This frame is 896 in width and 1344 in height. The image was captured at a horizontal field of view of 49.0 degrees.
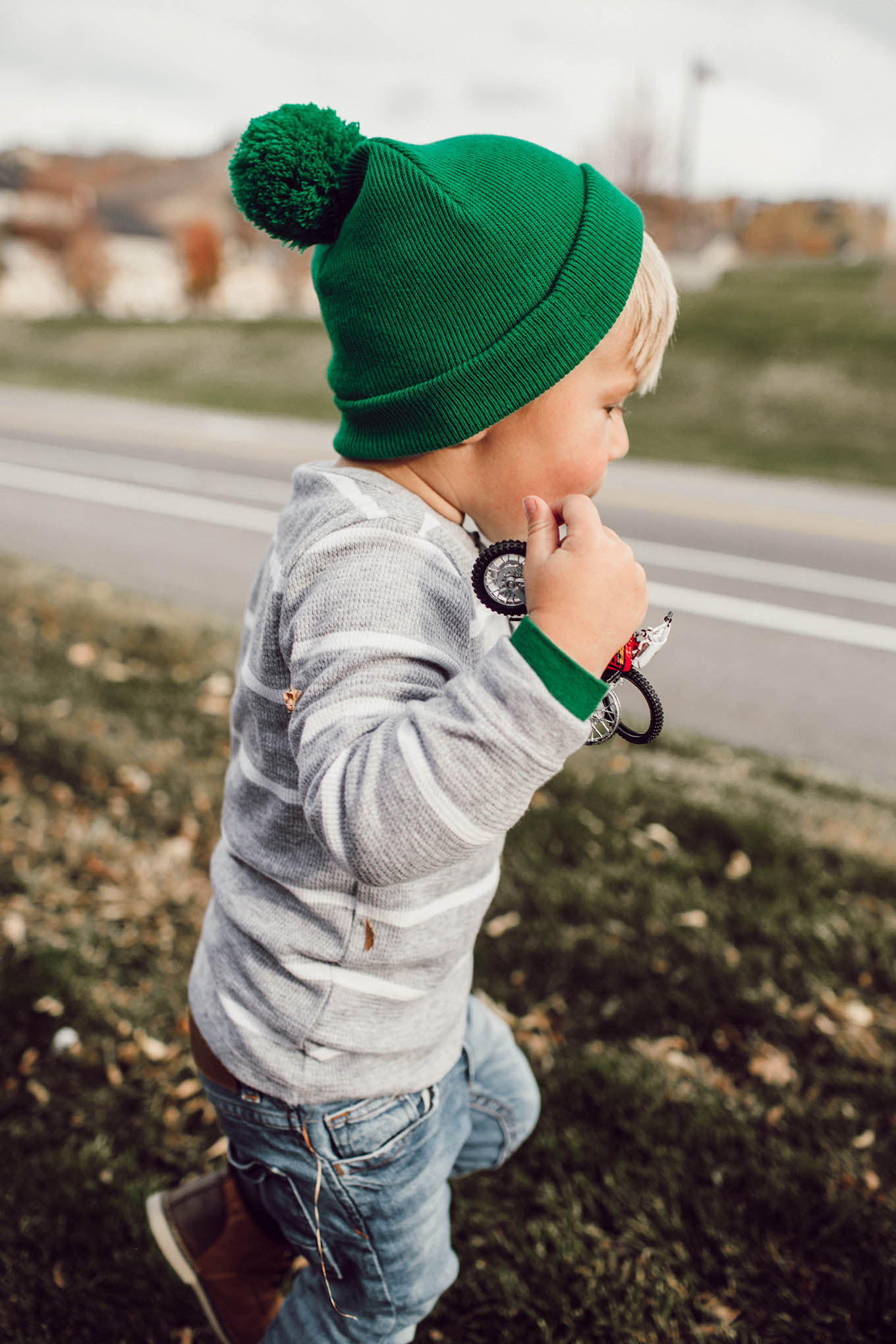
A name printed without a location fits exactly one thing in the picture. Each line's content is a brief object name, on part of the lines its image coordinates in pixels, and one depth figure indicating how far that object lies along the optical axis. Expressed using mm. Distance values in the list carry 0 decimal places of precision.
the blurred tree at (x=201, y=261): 39438
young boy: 1104
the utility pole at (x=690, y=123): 28484
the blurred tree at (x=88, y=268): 36594
